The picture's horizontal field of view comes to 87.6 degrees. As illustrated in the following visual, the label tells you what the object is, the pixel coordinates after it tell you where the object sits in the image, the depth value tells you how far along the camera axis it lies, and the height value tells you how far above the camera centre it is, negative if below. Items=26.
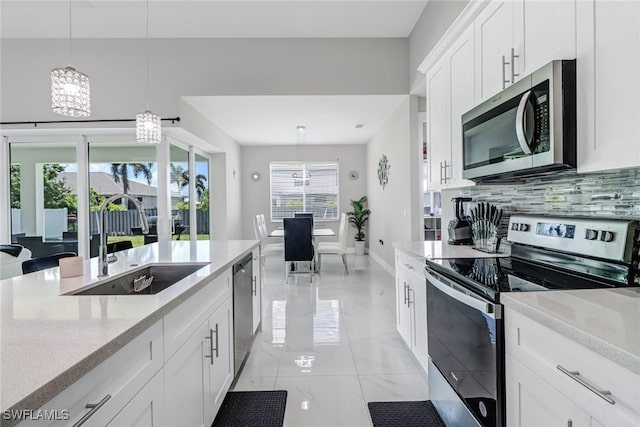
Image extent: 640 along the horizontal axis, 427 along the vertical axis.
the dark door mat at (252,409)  1.84 -1.16
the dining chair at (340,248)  5.62 -0.64
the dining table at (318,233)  5.79 -0.40
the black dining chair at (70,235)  4.65 -0.31
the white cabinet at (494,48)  1.72 +0.89
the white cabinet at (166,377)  0.75 -0.50
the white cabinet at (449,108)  2.19 +0.74
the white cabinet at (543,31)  1.31 +0.76
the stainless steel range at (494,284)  1.21 -0.30
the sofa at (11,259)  2.70 -0.40
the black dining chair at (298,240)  5.12 -0.46
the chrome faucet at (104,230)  1.60 -0.09
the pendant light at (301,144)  6.49 +1.56
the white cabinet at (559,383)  0.74 -0.46
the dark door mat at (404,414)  1.81 -1.16
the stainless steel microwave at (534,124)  1.29 +0.36
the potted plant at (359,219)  7.88 -0.22
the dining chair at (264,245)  5.72 -0.62
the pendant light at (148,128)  2.75 +0.70
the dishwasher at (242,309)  2.14 -0.68
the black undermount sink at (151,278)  1.70 -0.37
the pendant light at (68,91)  2.04 +0.75
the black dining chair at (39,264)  2.18 -0.34
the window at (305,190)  8.33 +0.50
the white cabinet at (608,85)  1.05 +0.42
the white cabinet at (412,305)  2.11 -0.67
